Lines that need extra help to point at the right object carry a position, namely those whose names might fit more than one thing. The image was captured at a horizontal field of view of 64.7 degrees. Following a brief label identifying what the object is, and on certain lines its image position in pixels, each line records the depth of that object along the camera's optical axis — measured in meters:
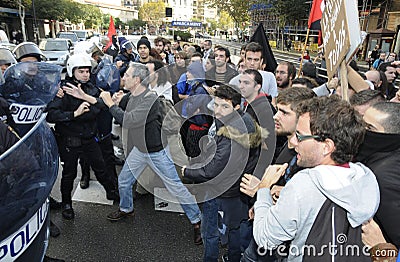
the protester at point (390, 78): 5.12
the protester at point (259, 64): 4.02
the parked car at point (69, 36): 19.53
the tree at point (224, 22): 98.54
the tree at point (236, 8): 45.28
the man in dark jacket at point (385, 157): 1.54
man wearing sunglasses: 1.33
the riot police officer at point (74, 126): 3.36
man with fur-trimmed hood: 2.30
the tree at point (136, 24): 73.10
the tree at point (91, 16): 45.92
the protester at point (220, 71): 4.47
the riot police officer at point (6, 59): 3.54
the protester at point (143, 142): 3.16
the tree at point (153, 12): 82.03
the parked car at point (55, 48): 14.47
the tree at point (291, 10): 34.56
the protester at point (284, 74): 4.25
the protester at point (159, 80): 3.73
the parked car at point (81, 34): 23.70
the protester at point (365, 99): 2.38
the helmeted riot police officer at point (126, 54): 6.73
